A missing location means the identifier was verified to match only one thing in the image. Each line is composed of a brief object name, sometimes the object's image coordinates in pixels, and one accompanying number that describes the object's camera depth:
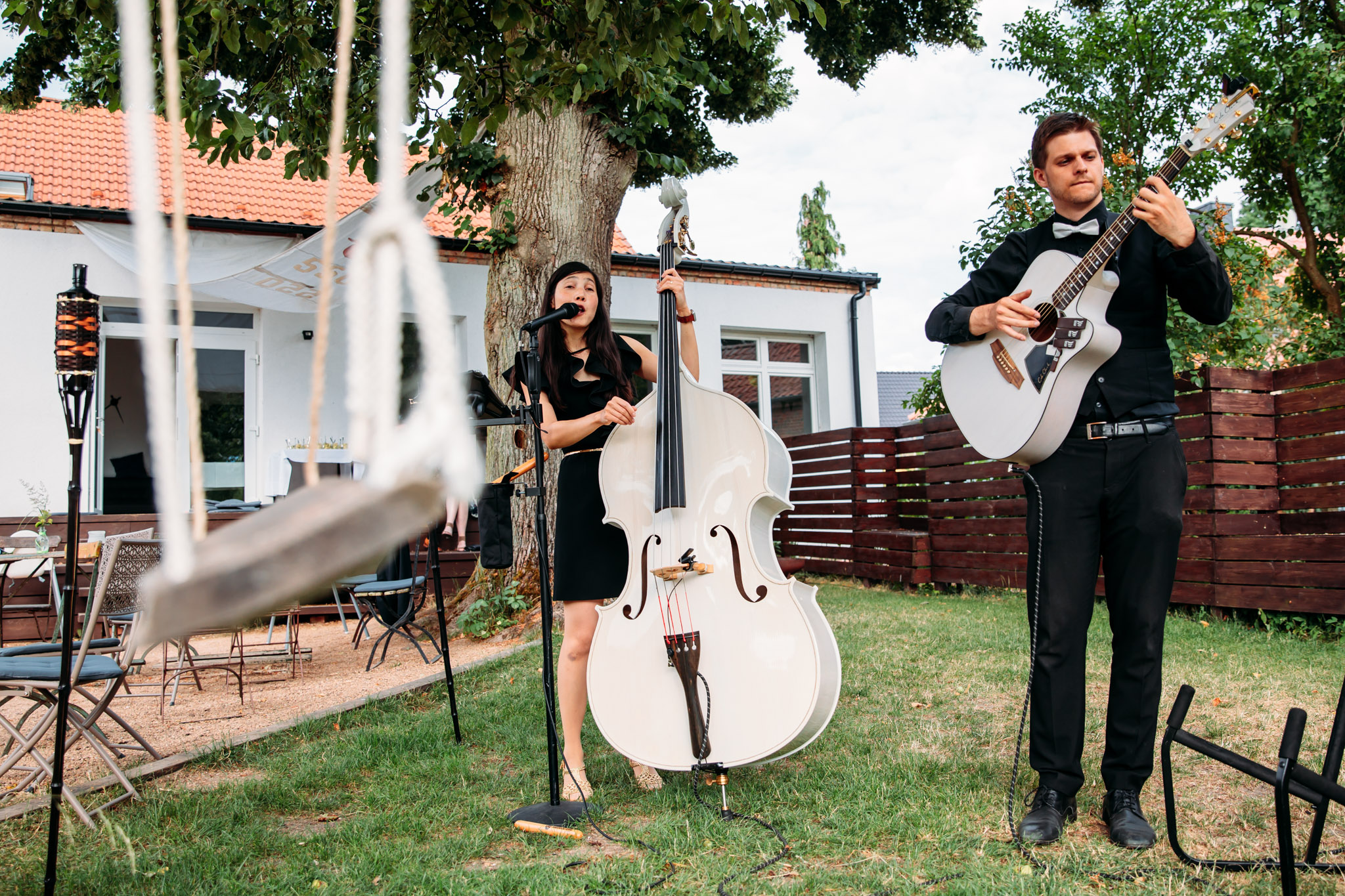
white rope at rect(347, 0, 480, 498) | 0.48
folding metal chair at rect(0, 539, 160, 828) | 2.66
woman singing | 2.78
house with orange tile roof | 7.68
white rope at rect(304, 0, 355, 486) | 0.51
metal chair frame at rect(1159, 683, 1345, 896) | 1.57
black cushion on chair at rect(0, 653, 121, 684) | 2.65
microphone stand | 2.55
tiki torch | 2.15
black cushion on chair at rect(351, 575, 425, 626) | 5.84
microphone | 2.63
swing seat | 0.46
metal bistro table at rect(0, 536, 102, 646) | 5.44
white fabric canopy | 7.64
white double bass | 2.48
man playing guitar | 2.27
